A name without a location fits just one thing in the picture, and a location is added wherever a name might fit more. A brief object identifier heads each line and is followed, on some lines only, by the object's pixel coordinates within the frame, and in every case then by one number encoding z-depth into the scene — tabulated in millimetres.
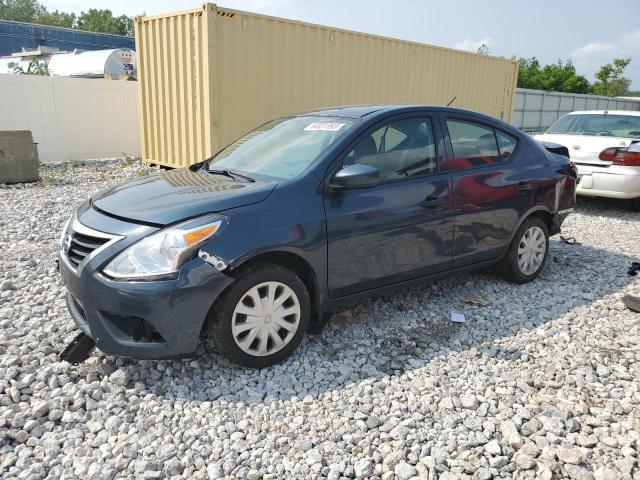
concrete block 9344
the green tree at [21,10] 83312
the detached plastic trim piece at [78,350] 3454
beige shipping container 8664
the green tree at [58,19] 69306
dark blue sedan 3047
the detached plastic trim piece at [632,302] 4547
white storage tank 18094
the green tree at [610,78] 39188
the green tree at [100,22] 75375
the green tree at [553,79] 30580
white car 7848
